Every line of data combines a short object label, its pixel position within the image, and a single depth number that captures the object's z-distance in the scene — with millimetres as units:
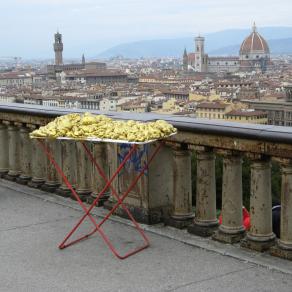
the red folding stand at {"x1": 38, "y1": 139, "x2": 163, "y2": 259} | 3920
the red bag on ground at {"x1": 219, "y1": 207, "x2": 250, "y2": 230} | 5027
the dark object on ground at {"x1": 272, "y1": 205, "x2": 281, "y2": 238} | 4625
